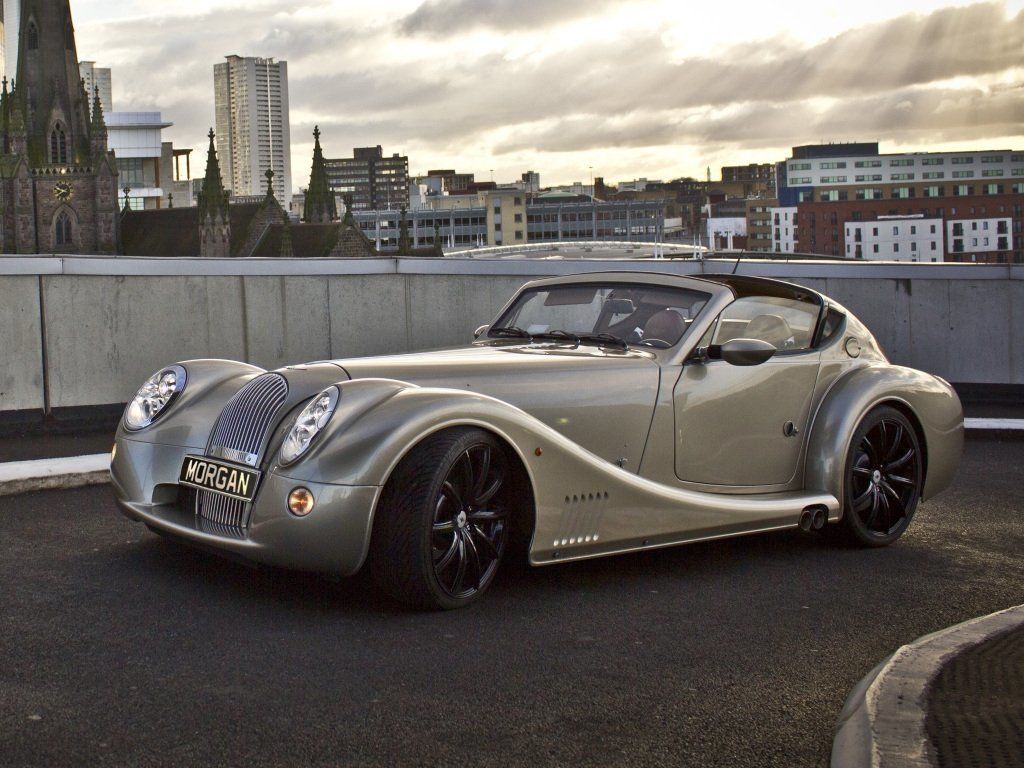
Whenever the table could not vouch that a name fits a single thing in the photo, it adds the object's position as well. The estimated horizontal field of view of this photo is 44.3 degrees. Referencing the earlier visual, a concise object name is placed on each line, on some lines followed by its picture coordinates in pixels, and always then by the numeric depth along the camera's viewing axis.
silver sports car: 4.78
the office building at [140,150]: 191.12
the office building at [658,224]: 187.95
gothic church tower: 97.00
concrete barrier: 10.48
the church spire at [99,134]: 103.75
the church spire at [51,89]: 96.19
